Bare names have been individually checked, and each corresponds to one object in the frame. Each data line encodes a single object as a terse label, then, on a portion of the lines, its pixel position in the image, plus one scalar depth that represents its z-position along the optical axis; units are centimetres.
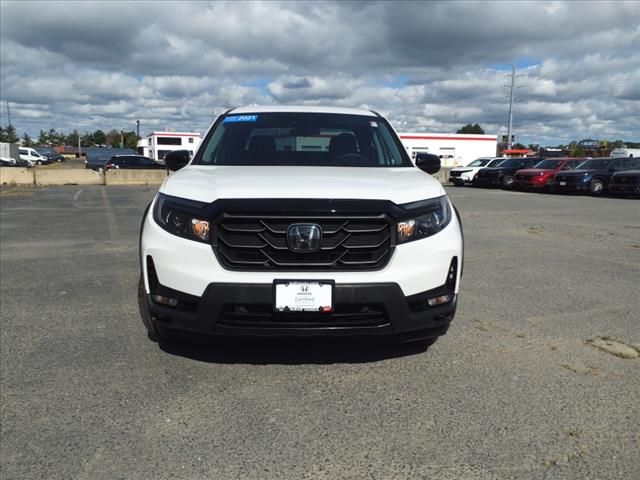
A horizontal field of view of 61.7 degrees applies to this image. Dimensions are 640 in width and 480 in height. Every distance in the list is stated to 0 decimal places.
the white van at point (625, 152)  4150
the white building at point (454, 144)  6419
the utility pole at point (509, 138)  5467
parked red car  2256
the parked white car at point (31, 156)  6020
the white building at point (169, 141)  7288
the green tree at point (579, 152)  7160
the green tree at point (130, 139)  13070
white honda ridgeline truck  294
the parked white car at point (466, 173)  2701
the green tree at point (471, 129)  14910
